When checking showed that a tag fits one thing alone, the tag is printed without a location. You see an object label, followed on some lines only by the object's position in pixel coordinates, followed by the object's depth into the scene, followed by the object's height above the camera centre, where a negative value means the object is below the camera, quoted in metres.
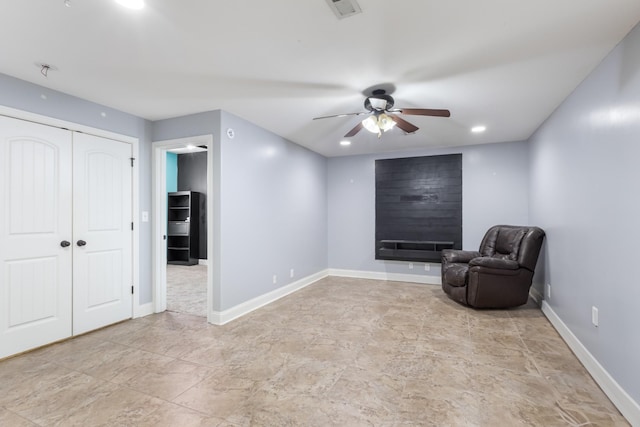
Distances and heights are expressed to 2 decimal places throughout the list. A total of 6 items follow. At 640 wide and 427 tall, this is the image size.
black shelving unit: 7.62 -0.35
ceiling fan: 2.79 +0.93
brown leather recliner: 3.89 -0.81
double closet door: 2.69 -0.21
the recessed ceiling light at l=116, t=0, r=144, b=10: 1.70 +1.17
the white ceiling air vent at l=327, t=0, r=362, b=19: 1.71 +1.17
